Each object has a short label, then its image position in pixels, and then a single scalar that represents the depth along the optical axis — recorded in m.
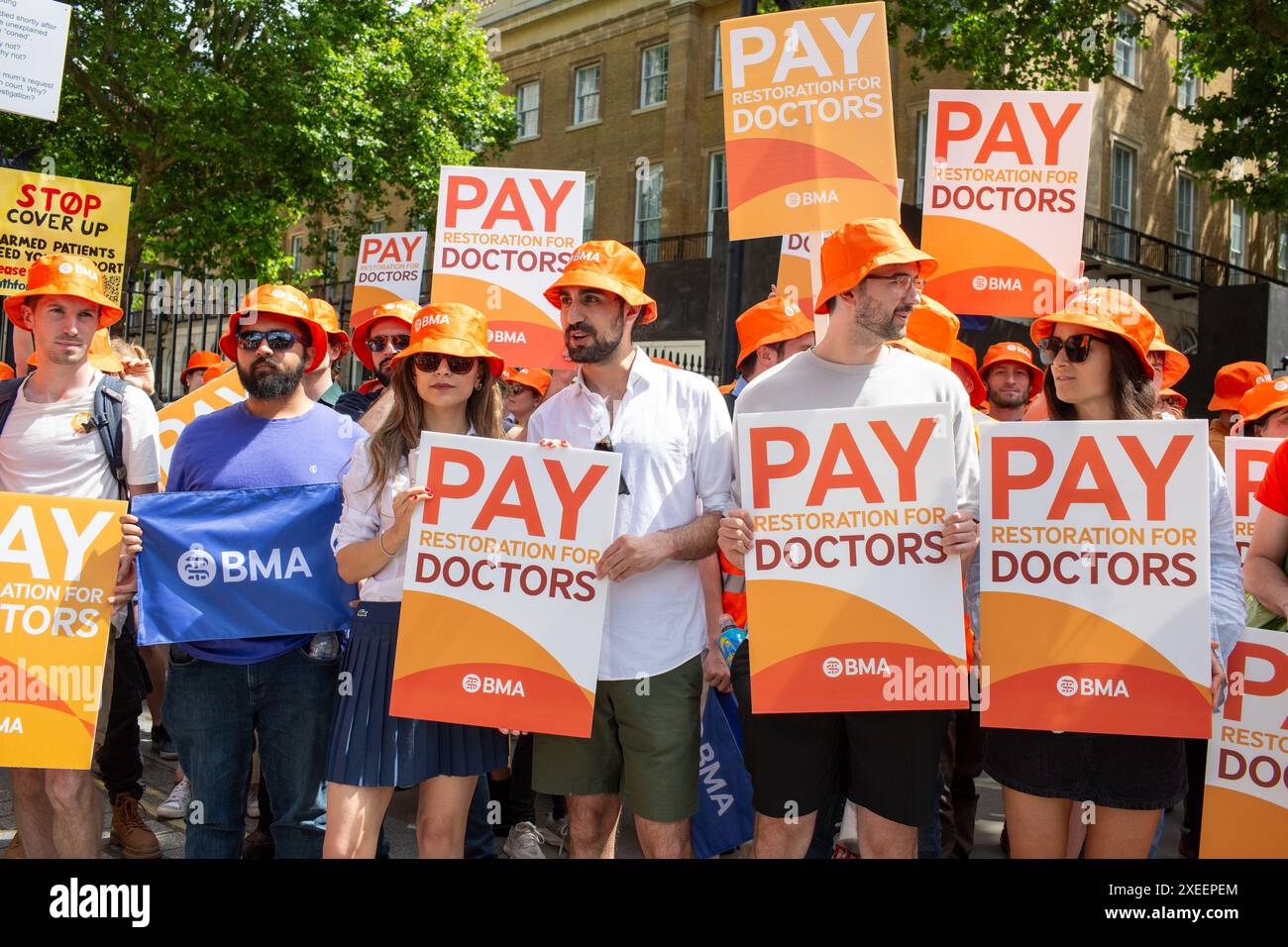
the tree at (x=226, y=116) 17.98
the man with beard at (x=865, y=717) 3.40
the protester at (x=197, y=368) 8.40
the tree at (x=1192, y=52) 14.36
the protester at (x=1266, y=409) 5.20
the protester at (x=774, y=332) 5.60
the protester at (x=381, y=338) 5.54
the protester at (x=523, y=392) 7.07
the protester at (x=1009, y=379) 6.33
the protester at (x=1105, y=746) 3.26
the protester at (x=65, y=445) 3.82
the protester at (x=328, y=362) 4.95
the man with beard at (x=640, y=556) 3.56
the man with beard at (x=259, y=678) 3.72
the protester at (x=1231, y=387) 6.83
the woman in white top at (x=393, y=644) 3.54
